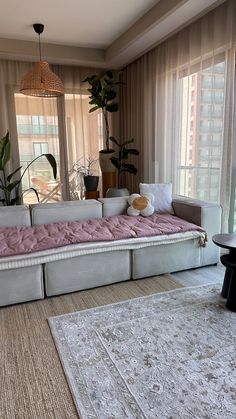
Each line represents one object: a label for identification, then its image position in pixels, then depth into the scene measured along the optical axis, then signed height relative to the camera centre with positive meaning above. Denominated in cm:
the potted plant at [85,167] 519 -16
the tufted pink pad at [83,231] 229 -64
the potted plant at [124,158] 459 -4
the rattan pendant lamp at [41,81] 299 +78
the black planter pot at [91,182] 469 -39
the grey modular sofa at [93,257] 222 -82
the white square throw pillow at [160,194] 333 -43
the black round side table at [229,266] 205 -76
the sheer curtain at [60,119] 463 +64
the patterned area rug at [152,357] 133 -109
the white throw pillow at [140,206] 316 -52
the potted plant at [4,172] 372 -20
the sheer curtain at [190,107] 296 +60
